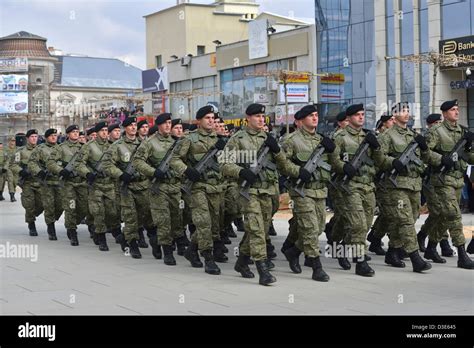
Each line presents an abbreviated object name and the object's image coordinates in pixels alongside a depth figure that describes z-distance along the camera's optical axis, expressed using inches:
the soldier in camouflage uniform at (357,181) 388.5
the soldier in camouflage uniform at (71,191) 551.7
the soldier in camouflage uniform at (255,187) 366.3
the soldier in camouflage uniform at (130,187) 480.4
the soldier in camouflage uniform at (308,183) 371.2
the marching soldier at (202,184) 406.9
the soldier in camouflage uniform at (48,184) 577.0
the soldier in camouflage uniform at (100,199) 522.3
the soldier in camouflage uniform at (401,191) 393.7
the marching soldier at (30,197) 601.6
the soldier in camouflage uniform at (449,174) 406.9
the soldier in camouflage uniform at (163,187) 443.8
